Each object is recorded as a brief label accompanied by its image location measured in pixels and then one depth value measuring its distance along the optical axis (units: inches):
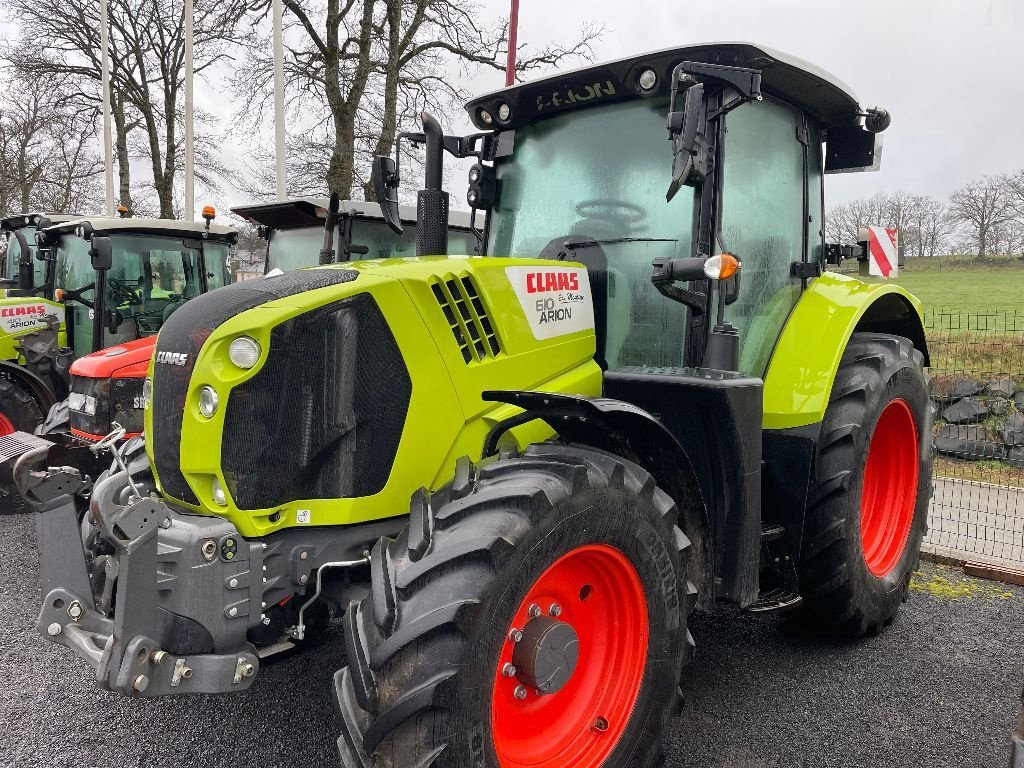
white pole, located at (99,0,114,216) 676.9
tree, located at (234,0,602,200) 608.4
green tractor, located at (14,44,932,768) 79.3
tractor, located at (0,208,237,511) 270.8
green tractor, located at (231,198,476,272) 306.0
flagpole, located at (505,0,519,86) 366.0
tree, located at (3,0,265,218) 775.1
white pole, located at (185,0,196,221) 613.6
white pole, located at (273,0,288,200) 462.3
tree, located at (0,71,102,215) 808.9
